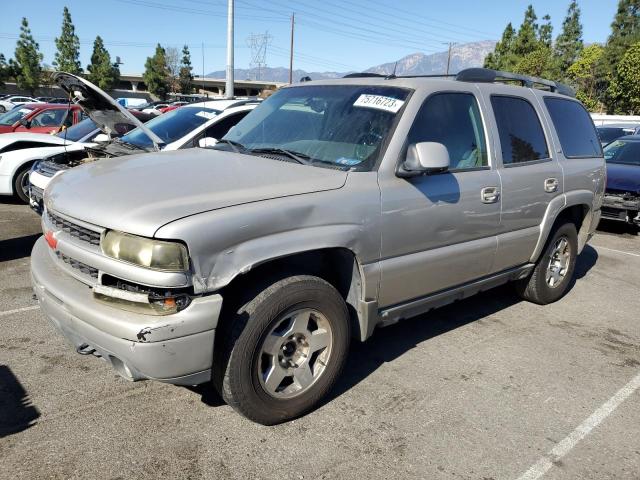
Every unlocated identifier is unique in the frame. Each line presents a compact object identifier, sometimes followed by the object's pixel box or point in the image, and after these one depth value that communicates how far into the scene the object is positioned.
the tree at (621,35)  49.81
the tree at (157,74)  72.19
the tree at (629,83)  38.53
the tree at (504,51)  48.59
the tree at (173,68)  75.69
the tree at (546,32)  53.62
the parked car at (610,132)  15.09
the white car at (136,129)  5.61
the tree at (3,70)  59.09
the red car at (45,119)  10.72
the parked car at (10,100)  29.43
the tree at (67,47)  65.19
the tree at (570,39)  57.53
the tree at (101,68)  68.31
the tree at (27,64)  60.88
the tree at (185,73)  75.31
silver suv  2.52
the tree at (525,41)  46.94
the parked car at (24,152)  8.59
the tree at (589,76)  49.59
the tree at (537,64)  43.12
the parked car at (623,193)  8.94
